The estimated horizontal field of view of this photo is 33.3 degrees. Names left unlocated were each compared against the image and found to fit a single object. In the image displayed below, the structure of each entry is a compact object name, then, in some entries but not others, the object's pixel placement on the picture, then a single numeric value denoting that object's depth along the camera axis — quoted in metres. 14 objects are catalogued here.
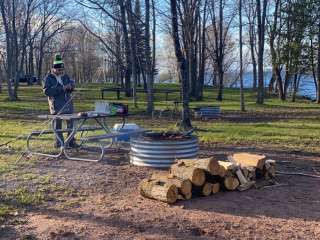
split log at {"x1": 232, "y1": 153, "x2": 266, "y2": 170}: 7.20
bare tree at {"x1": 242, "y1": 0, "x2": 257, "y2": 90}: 38.44
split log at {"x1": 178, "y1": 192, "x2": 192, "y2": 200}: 6.13
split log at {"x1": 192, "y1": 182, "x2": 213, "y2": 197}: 6.31
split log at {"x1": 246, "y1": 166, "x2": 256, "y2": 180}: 7.04
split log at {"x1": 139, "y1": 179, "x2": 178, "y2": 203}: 6.00
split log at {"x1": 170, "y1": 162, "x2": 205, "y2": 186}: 6.18
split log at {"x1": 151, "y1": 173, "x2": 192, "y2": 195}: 6.10
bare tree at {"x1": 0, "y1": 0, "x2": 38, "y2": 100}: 32.41
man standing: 9.96
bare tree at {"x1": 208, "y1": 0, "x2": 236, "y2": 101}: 32.75
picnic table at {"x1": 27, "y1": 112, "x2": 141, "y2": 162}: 8.96
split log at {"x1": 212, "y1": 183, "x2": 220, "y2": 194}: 6.44
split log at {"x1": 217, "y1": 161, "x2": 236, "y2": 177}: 6.48
